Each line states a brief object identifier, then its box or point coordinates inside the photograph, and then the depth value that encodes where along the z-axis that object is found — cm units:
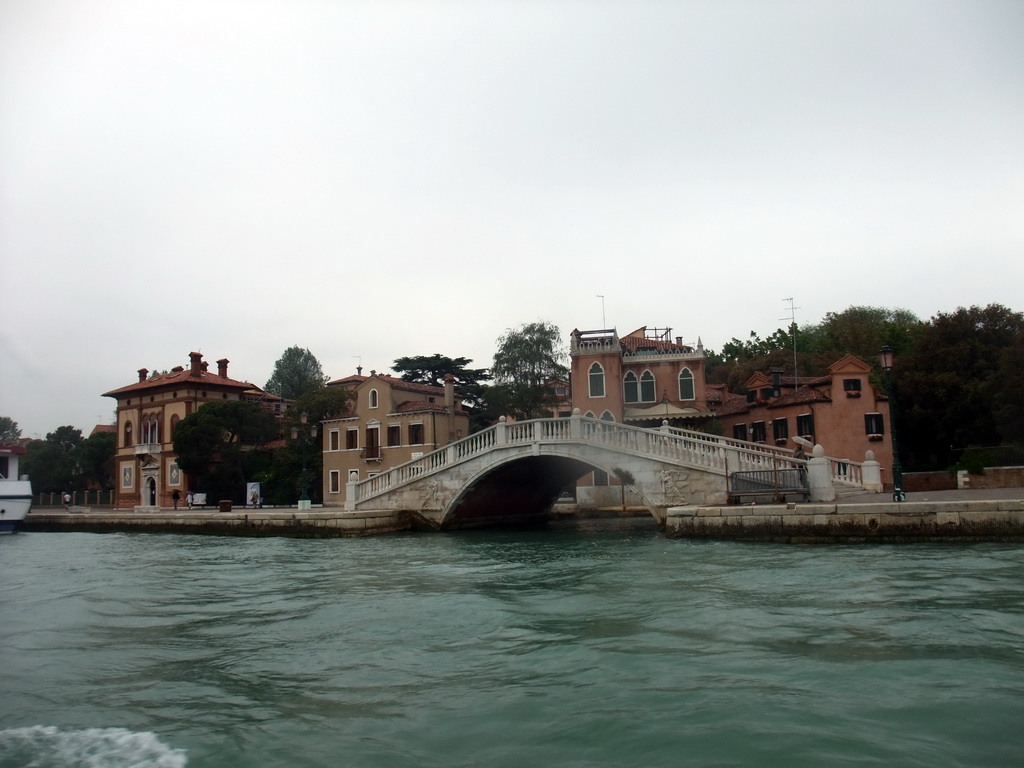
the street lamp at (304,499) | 2623
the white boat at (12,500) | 2861
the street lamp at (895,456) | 1423
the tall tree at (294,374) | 5875
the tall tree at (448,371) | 4234
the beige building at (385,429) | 3350
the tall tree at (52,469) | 5059
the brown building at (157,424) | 4181
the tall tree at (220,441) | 3803
